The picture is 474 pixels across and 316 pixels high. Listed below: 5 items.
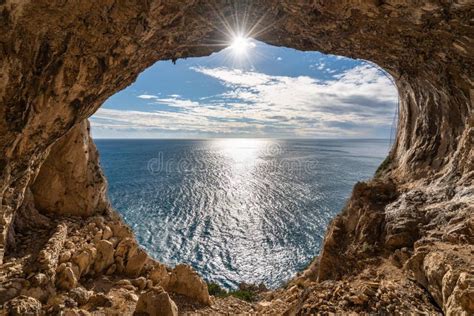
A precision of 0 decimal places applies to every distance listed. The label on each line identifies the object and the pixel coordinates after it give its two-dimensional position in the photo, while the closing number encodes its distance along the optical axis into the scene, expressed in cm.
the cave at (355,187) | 819
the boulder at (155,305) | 979
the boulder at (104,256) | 1436
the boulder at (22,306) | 770
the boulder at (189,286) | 1506
